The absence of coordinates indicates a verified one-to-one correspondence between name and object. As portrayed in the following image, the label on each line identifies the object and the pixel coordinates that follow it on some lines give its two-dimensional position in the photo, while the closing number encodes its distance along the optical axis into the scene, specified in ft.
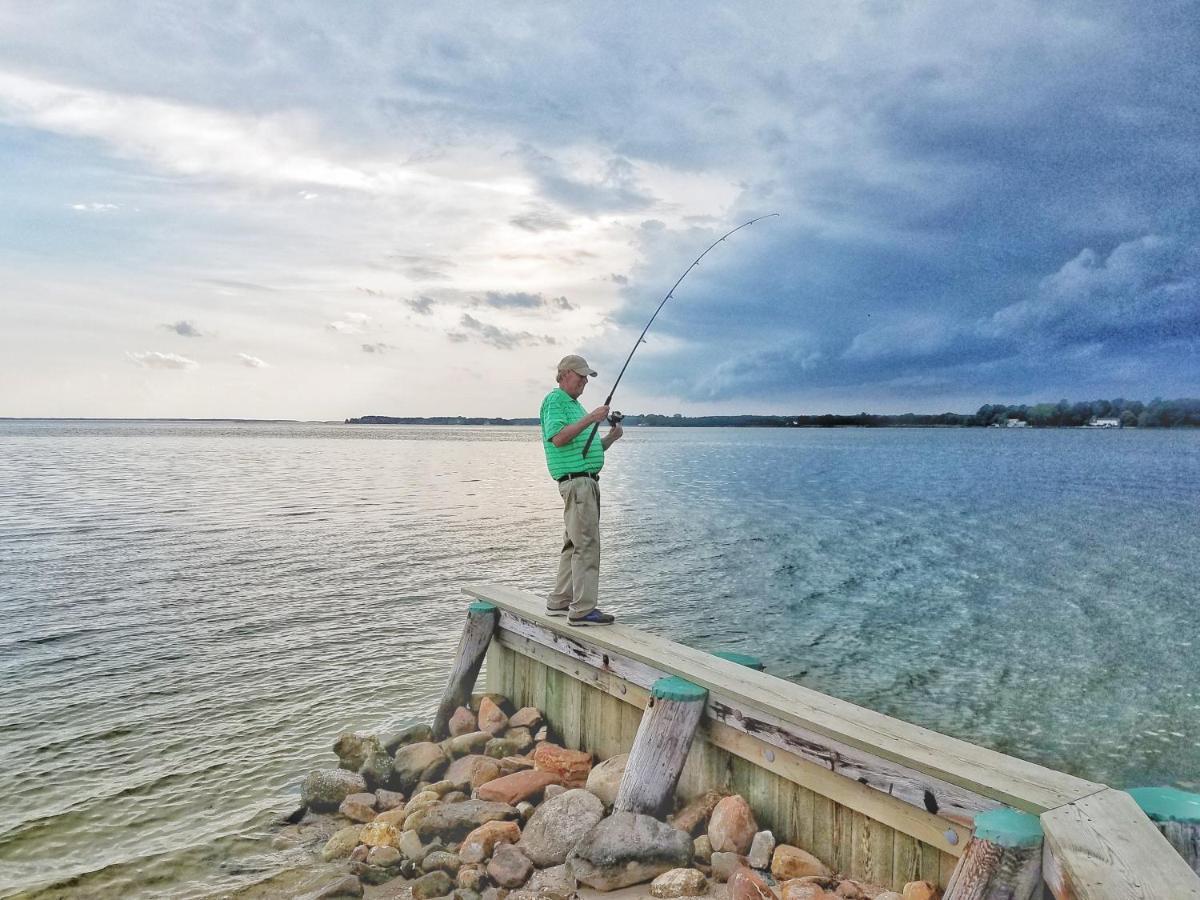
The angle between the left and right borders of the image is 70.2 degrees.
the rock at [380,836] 19.95
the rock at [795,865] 16.02
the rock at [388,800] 22.40
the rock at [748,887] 15.14
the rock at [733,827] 17.21
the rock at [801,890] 15.02
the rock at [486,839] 18.69
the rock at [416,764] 23.39
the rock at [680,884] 16.29
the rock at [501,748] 23.84
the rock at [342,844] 20.15
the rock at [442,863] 18.52
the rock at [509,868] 17.75
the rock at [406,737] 25.52
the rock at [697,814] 18.30
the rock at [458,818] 19.72
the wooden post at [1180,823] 12.35
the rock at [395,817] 20.84
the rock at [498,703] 26.76
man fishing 21.94
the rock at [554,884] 17.06
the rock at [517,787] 20.83
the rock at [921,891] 14.03
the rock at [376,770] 23.53
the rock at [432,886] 17.89
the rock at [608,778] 19.84
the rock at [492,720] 25.07
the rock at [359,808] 22.11
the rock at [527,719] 24.95
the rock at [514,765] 22.61
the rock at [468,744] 24.08
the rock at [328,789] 22.79
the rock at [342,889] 18.22
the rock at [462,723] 25.98
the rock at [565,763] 21.67
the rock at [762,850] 16.71
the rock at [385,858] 19.20
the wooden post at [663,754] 18.62
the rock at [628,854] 17.03
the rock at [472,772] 22.24
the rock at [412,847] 19.29
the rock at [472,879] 17.75
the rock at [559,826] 18.33
